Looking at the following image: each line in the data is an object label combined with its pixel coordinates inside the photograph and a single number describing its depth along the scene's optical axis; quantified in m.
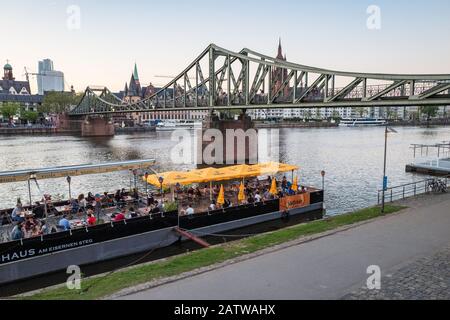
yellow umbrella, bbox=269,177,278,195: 26.74
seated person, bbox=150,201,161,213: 21.07
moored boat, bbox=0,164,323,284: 17.11
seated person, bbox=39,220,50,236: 17.66
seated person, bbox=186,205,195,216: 22.32
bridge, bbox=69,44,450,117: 33.41
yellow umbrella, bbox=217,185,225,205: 23.72
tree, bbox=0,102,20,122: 136.25
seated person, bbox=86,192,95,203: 23.12
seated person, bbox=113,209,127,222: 19.77
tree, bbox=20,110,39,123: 143.69
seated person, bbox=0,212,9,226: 19.76
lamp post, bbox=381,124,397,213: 22.82
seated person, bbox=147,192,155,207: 22.78
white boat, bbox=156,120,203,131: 167.62
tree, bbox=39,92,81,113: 158.06
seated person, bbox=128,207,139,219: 20.52
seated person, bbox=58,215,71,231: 18.31
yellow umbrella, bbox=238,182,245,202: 25.06
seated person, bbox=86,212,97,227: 19.02
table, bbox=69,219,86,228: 18.95
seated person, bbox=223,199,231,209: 24.17
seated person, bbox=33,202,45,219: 20.70
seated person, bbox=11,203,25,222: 19.22
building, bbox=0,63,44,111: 176.00
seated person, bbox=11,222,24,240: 16.95
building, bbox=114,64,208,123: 180.23
